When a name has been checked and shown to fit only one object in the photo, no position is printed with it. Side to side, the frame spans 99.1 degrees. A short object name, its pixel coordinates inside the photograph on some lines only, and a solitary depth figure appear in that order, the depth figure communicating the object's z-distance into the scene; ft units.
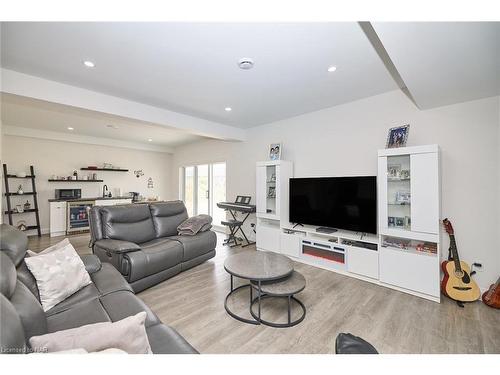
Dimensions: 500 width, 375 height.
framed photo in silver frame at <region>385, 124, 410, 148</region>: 8.82
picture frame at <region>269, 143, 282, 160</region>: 13.34
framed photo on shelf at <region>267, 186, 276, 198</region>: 13.23
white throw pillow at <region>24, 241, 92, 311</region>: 4.87
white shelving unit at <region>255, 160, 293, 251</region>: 12.62
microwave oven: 17.97
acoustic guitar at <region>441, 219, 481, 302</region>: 7.31
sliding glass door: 19.79
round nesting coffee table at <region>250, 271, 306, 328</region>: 6.12
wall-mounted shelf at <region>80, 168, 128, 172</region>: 19.24
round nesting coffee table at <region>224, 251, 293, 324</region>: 6.42
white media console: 7.65
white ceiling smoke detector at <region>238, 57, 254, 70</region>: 6.98
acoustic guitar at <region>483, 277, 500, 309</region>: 6.99
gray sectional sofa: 2.96
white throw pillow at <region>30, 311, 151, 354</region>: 2.71
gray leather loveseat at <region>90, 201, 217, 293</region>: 7.92
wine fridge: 17.43
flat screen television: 9.46
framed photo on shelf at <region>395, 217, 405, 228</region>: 8.61
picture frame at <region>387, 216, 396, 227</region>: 8.71
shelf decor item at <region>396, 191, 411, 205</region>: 8.49
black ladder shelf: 15.46
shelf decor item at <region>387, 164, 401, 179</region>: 8.72
